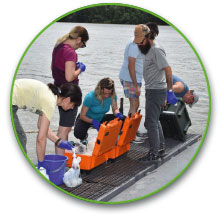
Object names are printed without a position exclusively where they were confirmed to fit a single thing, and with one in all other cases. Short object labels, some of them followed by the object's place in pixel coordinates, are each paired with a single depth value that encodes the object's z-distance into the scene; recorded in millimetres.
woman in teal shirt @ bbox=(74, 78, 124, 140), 3895
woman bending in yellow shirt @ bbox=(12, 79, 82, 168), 3652
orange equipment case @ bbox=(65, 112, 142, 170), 4051
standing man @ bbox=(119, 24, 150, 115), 3818
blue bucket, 3850
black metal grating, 3871
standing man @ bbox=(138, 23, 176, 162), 3883
